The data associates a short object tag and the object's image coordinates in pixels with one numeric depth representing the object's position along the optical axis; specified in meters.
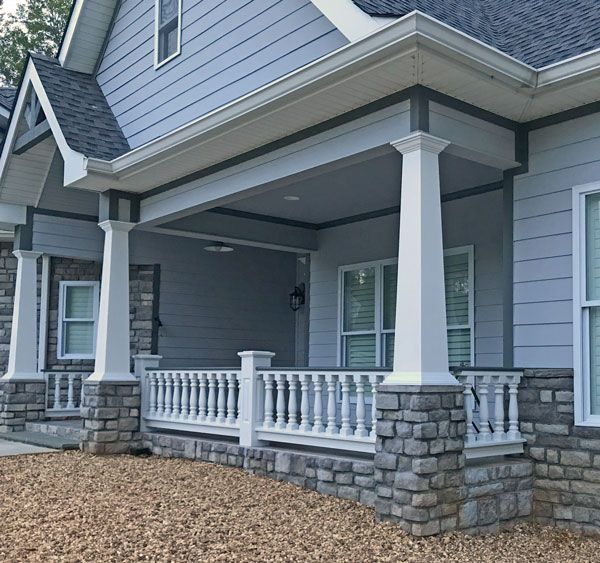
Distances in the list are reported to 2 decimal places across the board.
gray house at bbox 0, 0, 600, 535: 5.43
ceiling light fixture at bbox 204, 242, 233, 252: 10.83
